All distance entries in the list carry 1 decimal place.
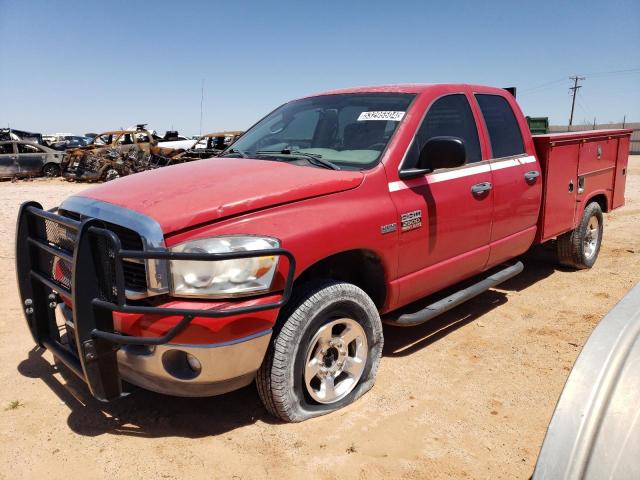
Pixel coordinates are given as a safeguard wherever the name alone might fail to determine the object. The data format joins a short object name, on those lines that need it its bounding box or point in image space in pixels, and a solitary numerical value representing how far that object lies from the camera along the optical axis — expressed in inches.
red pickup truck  99.7
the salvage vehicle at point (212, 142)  629.9
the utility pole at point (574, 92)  2143.2
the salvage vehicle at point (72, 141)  1143.9
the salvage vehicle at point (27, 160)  713.6
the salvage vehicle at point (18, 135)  833.2
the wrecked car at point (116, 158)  669.3
